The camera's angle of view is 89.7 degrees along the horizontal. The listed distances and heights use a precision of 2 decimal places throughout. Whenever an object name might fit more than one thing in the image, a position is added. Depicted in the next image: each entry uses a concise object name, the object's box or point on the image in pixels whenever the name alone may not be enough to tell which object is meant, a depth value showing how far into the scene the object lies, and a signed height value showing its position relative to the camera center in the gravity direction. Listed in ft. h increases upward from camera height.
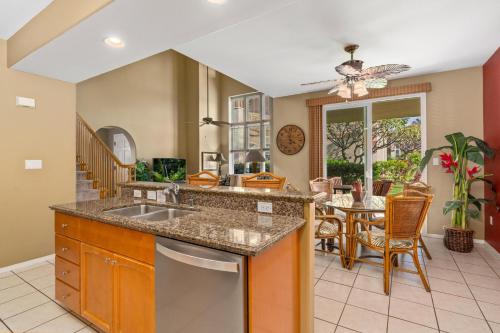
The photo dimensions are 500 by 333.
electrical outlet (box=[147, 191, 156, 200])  7.66 -0.86
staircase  16.29 -0.03
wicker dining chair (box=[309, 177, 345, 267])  9.51 -2.48
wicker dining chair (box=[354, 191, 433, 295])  7.52 -1.87
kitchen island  3.93 -1.72
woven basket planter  11.13 -3.33
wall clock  18.13 +1.99
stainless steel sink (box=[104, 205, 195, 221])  6.57 -1.22
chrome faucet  6.95 -0.69
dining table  8.66 -1.49
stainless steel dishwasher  3.64 -1.95
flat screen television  24.20 -0.08
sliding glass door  15.01 +1.68
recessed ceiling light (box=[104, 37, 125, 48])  7.73 +3.96
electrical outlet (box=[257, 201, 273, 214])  5.58 -0.91
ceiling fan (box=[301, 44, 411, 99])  9.68 +3.68
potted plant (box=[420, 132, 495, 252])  11.14 -0.96
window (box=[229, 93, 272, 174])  25.70 +4.06
